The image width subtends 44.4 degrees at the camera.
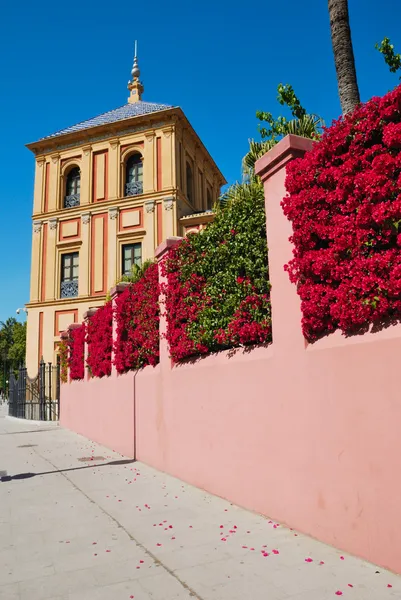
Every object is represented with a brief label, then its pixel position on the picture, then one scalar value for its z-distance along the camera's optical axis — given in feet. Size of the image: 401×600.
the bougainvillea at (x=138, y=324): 29.57
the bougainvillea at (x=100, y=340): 40.40
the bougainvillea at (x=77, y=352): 51.48
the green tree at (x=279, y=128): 36.60
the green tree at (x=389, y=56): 33.35
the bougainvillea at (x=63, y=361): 59.00
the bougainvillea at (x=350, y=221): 12.33
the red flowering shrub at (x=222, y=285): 18.79
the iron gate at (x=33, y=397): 65.41
